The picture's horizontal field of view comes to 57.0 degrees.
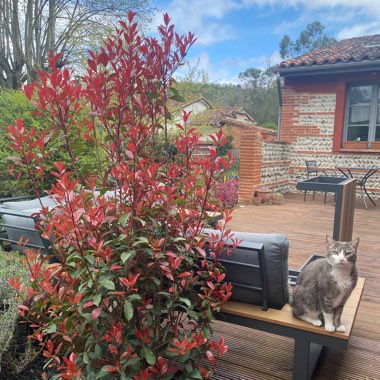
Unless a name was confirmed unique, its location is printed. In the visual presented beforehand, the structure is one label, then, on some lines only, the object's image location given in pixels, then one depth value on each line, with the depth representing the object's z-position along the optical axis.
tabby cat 1.80
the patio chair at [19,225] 2.73
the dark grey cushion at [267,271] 1.78
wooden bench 1.75
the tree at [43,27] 11.52
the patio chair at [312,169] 9.29
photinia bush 1.43
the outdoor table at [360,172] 9.33
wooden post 2.88
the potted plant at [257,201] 8.27
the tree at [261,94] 27.88
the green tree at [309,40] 37.72
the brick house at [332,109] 9.13
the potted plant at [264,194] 8.41
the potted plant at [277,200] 8.52
